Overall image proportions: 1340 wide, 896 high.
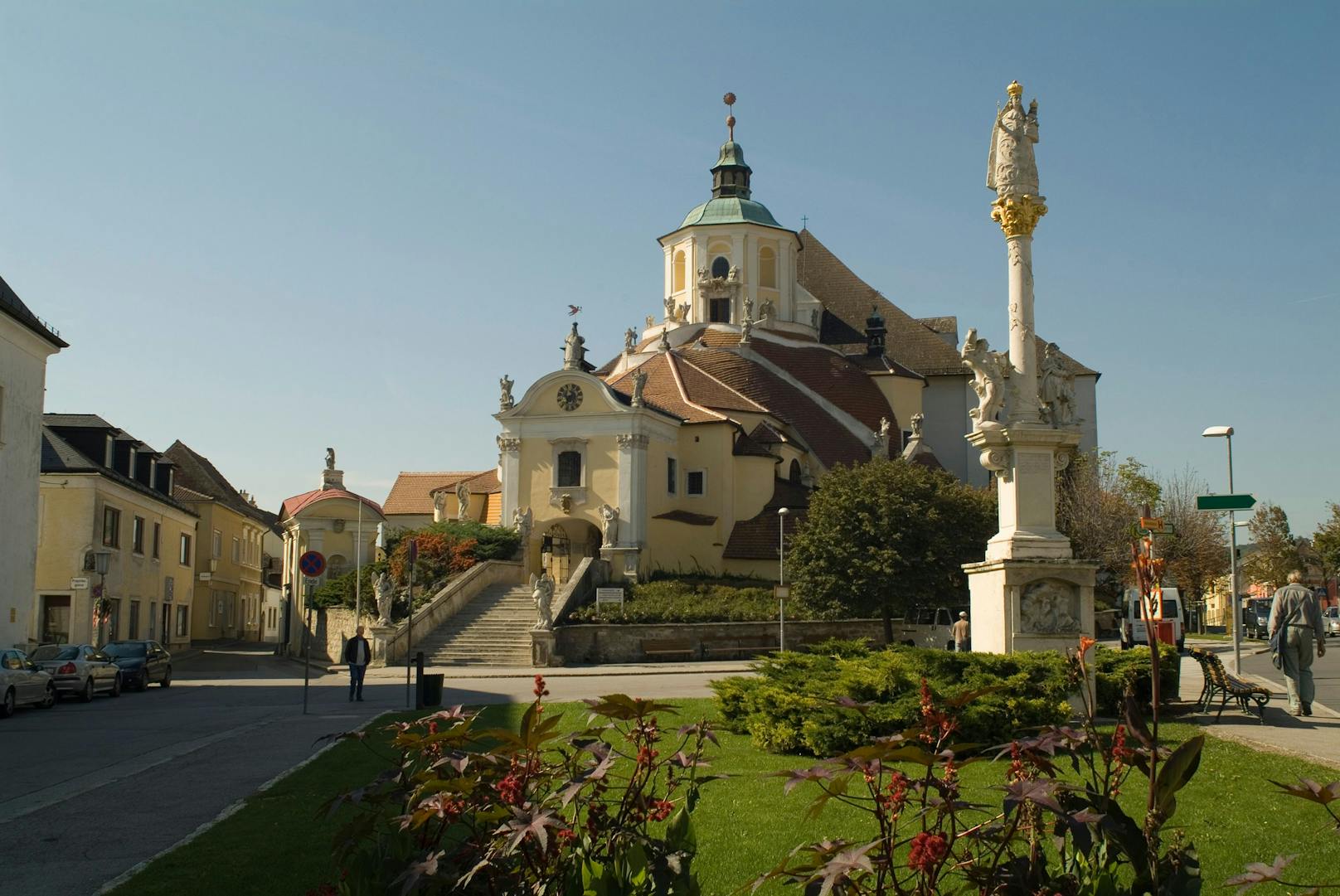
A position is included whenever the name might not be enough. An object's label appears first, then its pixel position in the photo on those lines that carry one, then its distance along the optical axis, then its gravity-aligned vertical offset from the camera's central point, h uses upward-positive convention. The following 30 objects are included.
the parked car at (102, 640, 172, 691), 31.14 -1.55
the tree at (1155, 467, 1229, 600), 56.41 +2.49
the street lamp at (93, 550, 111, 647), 35.00 +0.07
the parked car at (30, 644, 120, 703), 26.77 -1.51
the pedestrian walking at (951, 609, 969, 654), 32.91 -0.81
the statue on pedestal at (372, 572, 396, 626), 40.50 +0.18
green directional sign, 20.03 +1.54
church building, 51.53 +8.35
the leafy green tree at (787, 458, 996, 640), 41.50 +1.76
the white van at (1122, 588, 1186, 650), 32.69 -0.40
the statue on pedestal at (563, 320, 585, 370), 57.03 +10.88
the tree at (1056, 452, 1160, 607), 53.31 +3.69
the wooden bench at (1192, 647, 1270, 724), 15.74 -1.01
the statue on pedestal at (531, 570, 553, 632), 38.88 -0.07
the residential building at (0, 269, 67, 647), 31.03 +3.55
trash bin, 21.97 -1.50
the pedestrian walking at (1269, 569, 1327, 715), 16.58 -0.39
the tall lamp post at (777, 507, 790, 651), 37.62 -0.23
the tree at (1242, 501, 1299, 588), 71.88 +3.16
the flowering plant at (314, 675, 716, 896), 4.63 -0.81
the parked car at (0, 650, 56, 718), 23.27 -1.60
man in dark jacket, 25.80 -1.27
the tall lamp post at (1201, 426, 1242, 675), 24.60 +0.59
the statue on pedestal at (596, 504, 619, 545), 49.84 +2.80
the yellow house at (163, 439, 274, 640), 60.59 +2.31
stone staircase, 39.72 -1.15
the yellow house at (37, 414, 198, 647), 39.50 +2.09
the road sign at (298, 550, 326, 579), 21.73 +0.55
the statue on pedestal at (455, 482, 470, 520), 56.47 +4.26
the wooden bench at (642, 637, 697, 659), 40.03 -1.46
